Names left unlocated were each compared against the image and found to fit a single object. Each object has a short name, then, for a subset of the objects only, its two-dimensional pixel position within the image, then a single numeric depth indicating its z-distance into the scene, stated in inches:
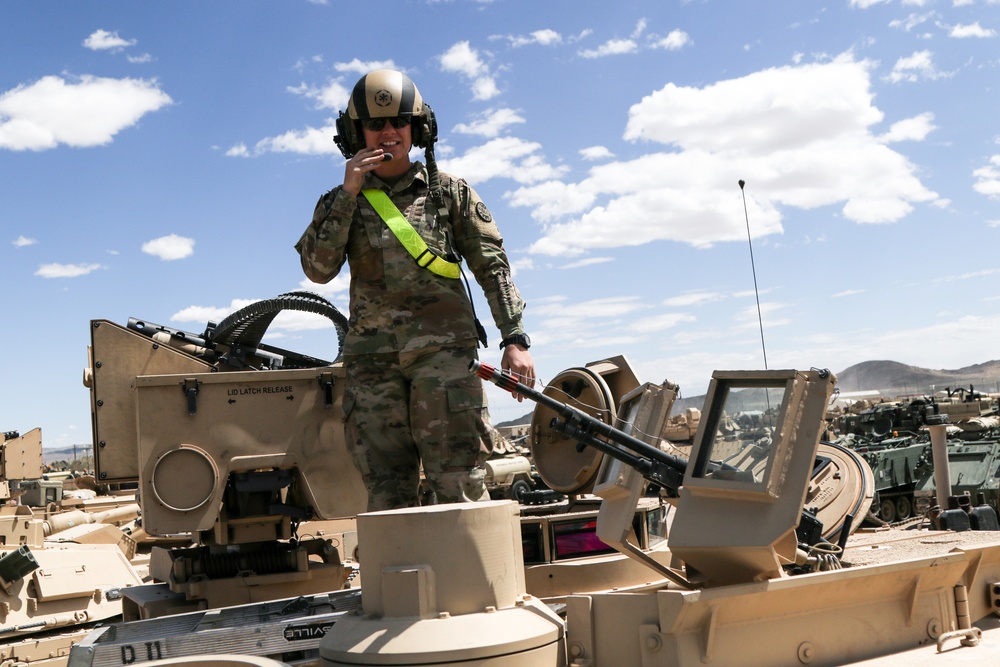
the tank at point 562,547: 109.6
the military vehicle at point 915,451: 701.3
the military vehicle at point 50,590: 284.0
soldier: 159.3
